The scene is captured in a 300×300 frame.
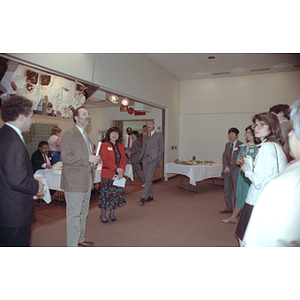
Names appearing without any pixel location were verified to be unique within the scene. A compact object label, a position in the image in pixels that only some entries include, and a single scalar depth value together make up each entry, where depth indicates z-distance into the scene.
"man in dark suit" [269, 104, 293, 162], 2.24
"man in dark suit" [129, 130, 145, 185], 6.85
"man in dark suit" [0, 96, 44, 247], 1.61
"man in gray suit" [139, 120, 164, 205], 5.02
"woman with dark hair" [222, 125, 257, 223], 3.29
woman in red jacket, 3.63
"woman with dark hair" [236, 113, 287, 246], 1.71
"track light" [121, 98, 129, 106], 7.01
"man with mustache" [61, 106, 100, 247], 2.40
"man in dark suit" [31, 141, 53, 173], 4.48
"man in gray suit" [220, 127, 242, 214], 4.22
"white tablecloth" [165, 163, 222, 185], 5.75
